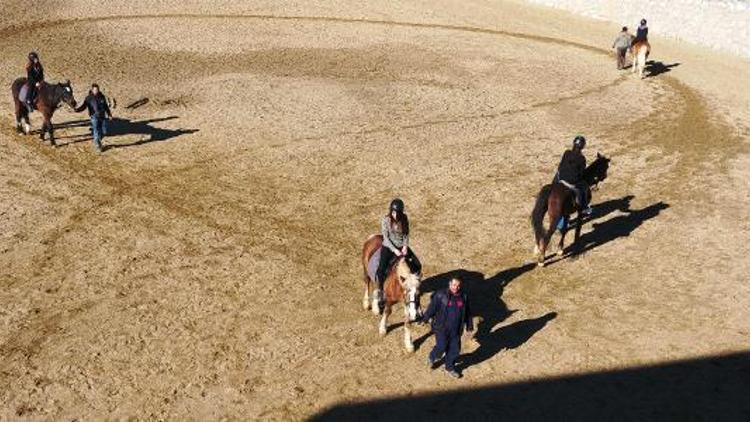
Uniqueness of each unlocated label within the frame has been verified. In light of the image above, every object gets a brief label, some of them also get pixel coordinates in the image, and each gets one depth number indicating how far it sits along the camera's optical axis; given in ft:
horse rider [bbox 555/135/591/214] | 51.29
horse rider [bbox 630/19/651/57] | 103.86
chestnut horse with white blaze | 37.11
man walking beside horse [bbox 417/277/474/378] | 37.01
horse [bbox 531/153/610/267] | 49.93
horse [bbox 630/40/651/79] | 103.14
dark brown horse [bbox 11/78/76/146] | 69.67
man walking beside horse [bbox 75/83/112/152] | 68.49
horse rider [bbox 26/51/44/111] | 71.15
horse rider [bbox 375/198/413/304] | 42.01
